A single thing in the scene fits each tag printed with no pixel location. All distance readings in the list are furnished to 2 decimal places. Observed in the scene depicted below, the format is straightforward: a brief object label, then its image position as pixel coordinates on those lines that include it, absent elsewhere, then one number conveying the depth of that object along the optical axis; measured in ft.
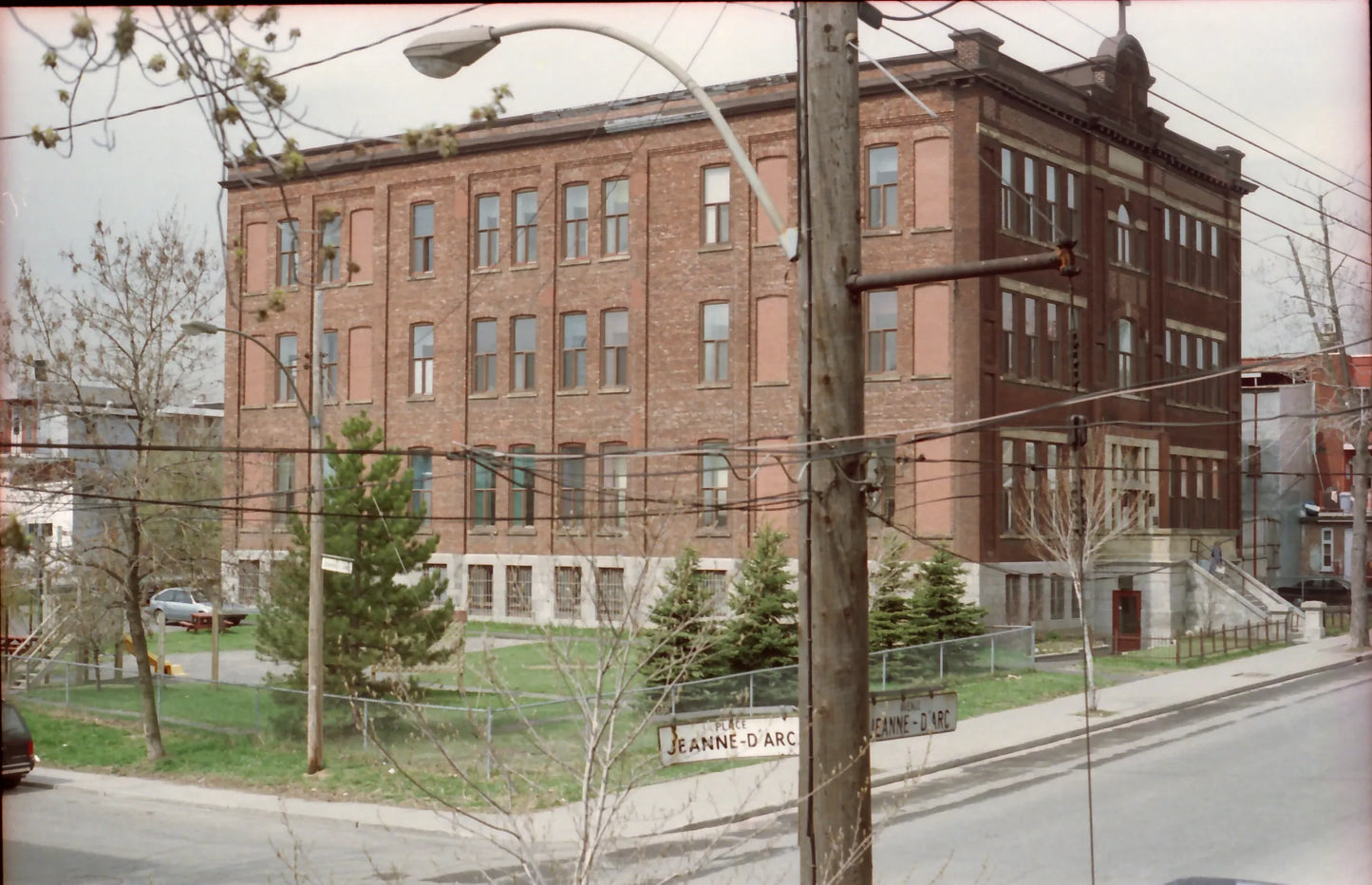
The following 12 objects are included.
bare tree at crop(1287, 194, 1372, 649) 118.21
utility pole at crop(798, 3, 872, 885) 27.61
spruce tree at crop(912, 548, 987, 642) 97.50
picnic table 142.60
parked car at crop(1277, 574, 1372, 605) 154.10
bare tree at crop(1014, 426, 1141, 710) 94.38
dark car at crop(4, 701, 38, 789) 63.67
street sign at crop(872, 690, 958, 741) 29.63
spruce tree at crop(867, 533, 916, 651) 93.97
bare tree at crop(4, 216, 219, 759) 68.69
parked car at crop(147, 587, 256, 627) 143.02
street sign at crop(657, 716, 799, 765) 27.96
